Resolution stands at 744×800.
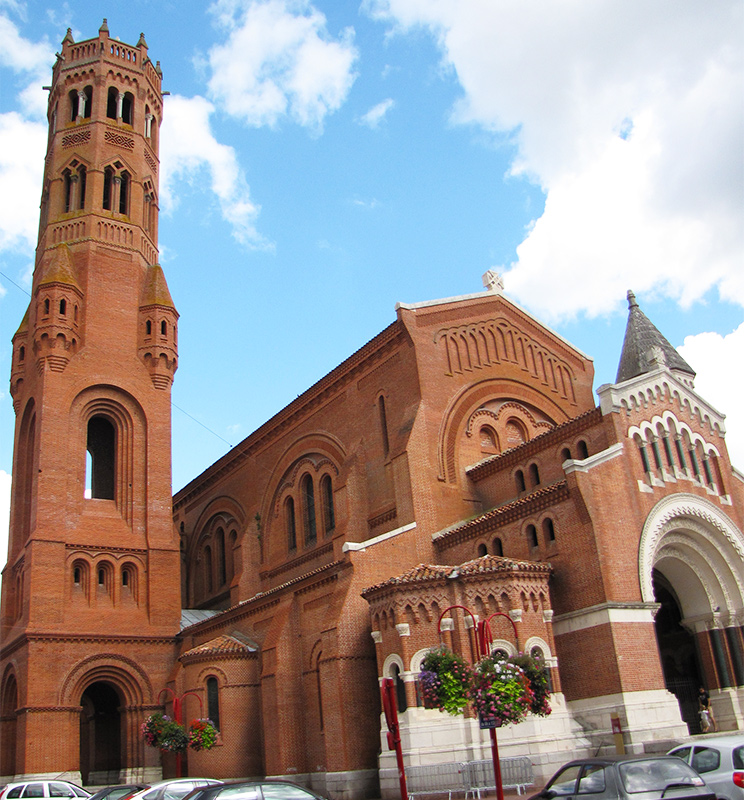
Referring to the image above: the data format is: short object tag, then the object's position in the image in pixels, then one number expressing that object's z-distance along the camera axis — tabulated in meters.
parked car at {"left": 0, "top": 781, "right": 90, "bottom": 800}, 22.78
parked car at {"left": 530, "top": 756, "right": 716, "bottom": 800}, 11.30
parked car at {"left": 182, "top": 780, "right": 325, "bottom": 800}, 12.12
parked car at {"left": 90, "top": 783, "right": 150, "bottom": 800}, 19.01
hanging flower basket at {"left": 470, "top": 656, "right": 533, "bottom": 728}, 15.61
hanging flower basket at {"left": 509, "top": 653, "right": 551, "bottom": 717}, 17.12
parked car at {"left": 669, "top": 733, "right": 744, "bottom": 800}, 13.27
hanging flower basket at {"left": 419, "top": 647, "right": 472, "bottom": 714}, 16.97
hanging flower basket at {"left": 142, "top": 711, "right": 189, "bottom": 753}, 27.38
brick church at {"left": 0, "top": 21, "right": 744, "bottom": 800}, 22.22
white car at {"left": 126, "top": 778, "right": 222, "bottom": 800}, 16.31
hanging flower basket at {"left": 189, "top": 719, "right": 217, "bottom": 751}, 26.28
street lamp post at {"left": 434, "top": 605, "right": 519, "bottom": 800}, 15.31
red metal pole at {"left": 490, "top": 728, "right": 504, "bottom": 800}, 15.21
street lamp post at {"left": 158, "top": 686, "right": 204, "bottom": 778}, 28.08
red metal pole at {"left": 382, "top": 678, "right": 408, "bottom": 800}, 15.26
